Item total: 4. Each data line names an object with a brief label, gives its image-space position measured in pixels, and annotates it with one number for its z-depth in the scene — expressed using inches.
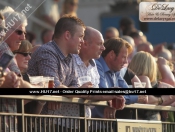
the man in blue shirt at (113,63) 687.7
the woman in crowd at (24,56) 623.5
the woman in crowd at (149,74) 733.9
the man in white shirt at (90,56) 669.9
